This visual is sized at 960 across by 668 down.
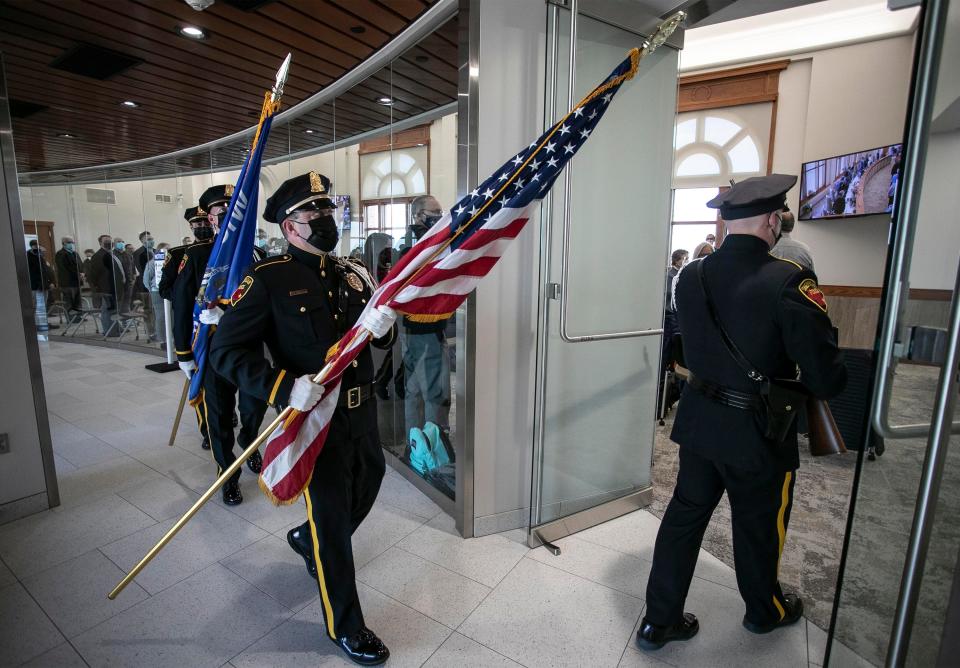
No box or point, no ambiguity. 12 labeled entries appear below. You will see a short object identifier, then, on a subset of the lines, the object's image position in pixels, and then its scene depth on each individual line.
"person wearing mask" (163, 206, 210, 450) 3.57
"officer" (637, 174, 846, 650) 1.50
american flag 1.56
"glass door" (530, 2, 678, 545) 2.35
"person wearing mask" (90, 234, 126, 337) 7.50
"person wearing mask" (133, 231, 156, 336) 7.26
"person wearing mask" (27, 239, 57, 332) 7.78
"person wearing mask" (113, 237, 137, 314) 7.49
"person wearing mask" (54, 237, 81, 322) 7.77
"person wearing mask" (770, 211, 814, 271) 3.71
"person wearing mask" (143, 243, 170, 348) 7.01
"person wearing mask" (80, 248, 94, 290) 7.65
